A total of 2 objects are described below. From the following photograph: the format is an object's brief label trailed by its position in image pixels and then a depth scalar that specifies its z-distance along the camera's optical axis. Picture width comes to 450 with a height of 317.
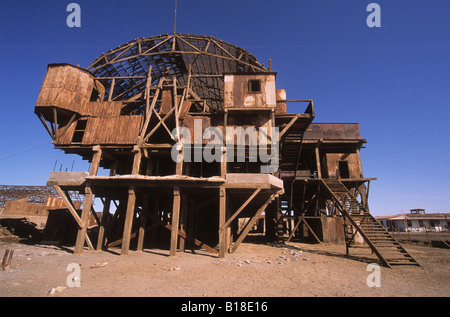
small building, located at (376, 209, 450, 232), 41.03
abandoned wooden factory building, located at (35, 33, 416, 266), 11.70
